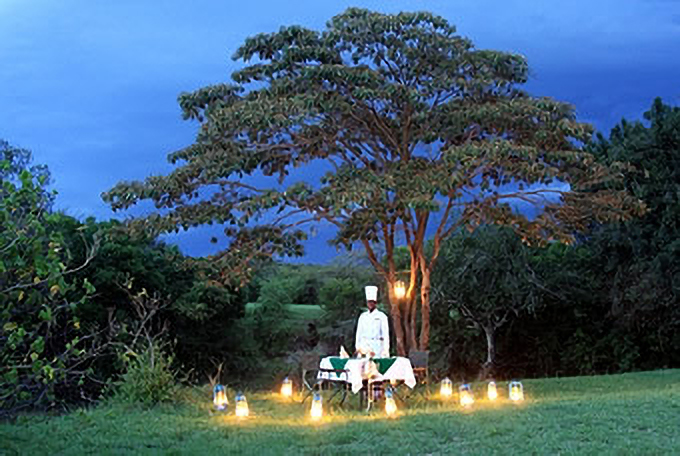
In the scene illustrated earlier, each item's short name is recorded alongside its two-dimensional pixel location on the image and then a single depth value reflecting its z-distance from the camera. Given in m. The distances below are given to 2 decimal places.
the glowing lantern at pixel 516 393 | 9.68
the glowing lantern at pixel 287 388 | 11.11
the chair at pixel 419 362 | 10.09
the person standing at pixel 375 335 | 9.82
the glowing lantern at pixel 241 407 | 8.69
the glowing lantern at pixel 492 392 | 9.92
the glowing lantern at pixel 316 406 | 8.37
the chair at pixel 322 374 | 9.29
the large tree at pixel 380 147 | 10.87
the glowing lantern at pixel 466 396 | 9.16
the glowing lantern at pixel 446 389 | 10.20
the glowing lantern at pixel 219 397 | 9.13
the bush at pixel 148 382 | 9.73
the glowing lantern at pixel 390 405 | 8.33
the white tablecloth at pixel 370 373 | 9.04
